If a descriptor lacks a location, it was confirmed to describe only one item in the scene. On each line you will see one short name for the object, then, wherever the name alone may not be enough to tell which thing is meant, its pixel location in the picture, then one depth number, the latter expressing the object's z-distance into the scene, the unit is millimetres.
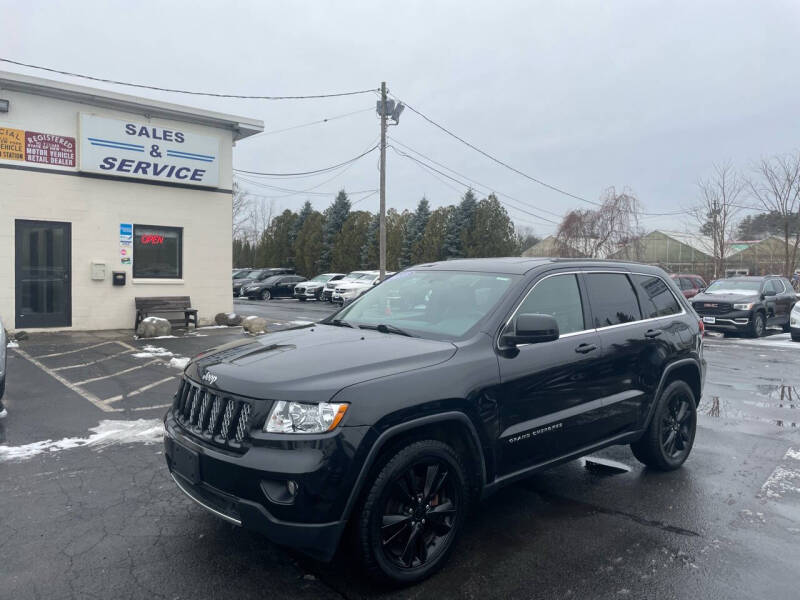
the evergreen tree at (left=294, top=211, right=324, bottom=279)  43000
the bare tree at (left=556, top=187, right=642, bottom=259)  34094
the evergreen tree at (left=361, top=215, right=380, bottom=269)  39094
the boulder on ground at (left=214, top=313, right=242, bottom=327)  15812
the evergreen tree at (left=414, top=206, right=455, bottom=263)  36344
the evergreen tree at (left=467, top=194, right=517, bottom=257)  34656
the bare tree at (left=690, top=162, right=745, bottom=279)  30031
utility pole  23531
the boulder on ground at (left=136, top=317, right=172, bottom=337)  13164
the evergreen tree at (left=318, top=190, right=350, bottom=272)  42500
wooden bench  14445
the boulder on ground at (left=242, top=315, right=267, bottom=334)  14487
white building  13180
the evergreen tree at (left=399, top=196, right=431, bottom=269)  38562
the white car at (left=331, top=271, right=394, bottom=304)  27359
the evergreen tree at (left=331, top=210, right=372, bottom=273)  40125
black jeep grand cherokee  3102
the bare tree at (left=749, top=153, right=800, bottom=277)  26250
